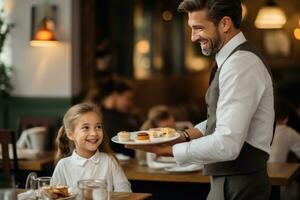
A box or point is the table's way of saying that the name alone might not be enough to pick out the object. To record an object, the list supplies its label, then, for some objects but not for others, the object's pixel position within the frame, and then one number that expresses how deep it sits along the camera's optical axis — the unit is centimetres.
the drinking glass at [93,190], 247
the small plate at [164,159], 445
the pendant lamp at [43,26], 633
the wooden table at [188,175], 404
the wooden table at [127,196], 301
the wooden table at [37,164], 475
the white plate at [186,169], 426
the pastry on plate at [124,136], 307
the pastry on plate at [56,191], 277
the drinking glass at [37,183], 277
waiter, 260
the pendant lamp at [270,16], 786
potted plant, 652
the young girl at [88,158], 335
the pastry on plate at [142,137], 299
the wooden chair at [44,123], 620
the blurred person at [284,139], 484
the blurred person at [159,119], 516
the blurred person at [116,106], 579
